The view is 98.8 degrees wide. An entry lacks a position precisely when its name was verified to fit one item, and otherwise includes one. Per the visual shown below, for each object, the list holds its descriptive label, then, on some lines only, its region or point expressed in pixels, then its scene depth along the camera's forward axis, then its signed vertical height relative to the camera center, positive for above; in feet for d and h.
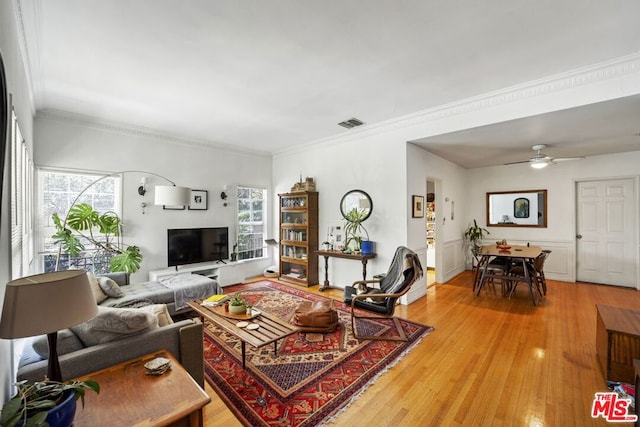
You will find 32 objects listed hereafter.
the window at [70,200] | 12.46 +0.62
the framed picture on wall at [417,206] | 14.44 +0.29
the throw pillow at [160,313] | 7.27 -2.70
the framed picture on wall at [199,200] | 17.03 +0.77
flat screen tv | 15.80 -1.98
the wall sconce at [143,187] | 14.96 +1.43
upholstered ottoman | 10.44 -4.12
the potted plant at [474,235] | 21.09 -1.85
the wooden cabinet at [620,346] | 7.11 -3.62
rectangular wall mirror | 19.45 +0.18
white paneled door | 16.67 -1.38
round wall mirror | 15.46 +0.48
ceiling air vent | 13.92 +4.63
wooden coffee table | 7.77 -3.59
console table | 14.71 -2.54
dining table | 14.16 -2.75
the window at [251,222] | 19.62 -0.75
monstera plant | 12.17 -1.07
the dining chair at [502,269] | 15.55 -3.31
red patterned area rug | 6.62 -4.73
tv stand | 15.47 -3.48
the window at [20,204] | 5.87 +0.27
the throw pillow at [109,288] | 10.39 -2.85
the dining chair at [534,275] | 14.19 -3.50
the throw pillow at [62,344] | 5.37 -2.64
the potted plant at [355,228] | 15.64 -0.96
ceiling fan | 14.29 +2.64
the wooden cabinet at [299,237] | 17.80 -1.72
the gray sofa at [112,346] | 5.20 -2.80
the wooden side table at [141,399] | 4.12 -3.08
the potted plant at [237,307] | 9.43 -3.27
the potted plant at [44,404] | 2.67 -2.15
